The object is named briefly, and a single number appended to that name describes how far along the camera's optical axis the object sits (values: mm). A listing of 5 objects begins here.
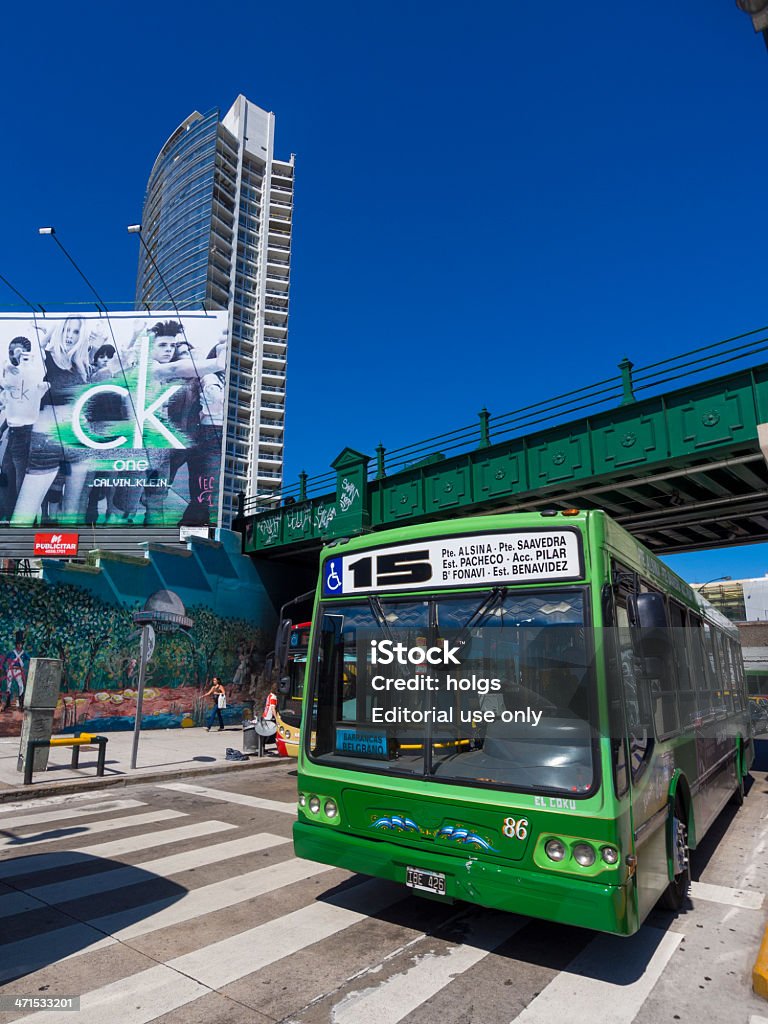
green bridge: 13570
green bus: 4152
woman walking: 21594
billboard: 29547
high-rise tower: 107812
